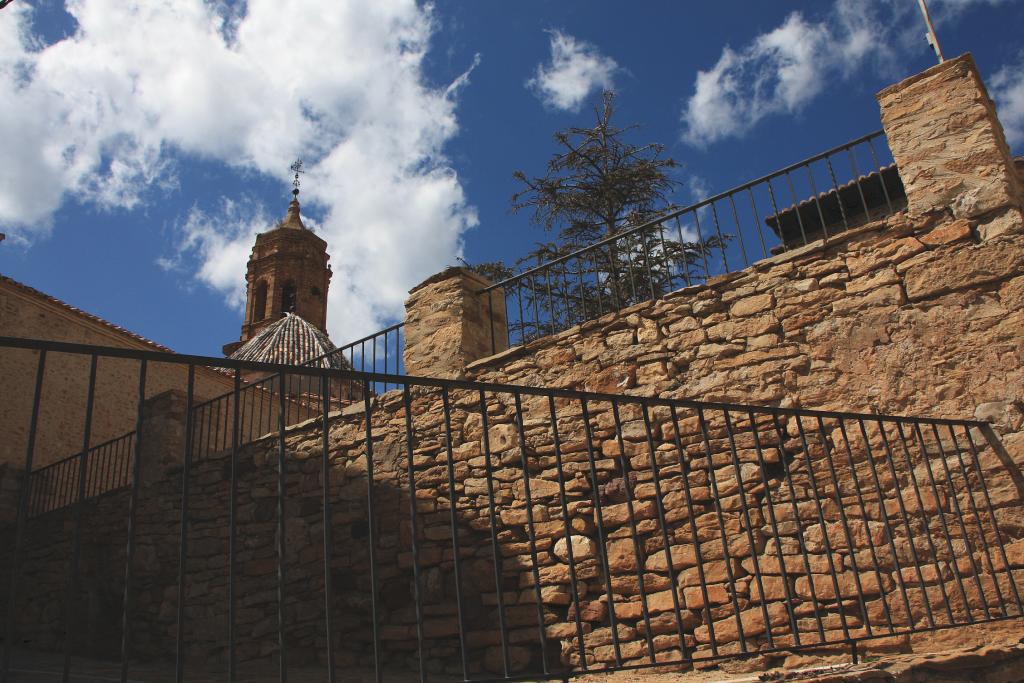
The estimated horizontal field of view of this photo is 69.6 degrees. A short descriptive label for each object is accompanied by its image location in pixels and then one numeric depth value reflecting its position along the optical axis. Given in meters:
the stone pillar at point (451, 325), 7.55
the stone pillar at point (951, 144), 5.16
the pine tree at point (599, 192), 12.34
